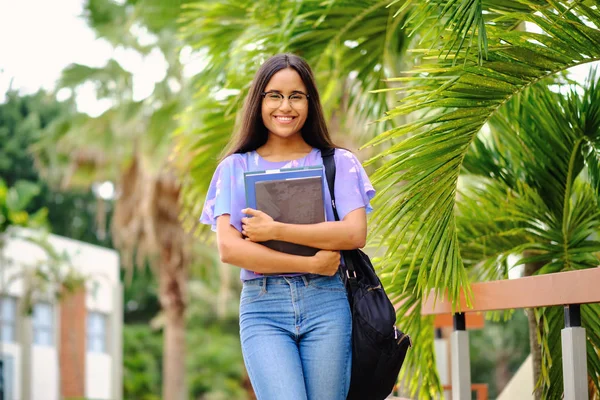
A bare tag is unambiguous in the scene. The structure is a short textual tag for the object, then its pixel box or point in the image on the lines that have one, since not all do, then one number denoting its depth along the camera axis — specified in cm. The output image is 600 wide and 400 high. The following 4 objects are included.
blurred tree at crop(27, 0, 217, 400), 1622
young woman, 259
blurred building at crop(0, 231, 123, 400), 2433
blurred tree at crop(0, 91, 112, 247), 3472
